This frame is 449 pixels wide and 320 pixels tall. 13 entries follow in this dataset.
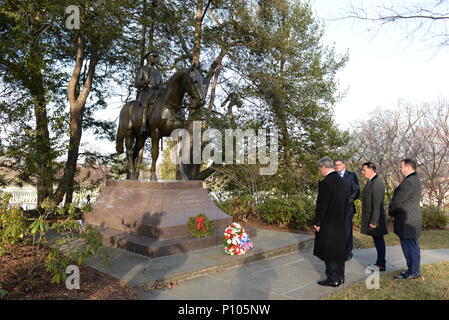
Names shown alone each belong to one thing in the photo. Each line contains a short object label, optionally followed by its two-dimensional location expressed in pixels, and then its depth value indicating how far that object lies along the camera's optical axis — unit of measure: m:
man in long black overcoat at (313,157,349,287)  4.62
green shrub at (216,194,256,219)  11.38
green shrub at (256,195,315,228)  10.17
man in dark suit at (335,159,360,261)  6.41
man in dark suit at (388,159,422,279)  5.21
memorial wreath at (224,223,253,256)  6.13
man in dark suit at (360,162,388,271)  5.72
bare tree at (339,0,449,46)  7.77
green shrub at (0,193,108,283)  3.87
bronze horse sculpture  7.16
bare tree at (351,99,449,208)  25.35
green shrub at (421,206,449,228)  12.59
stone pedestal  6.56
